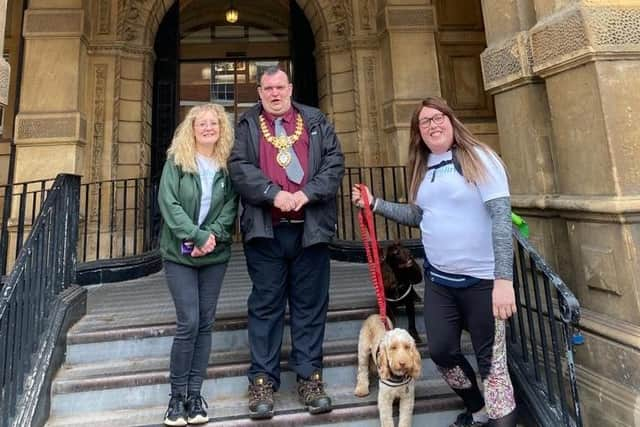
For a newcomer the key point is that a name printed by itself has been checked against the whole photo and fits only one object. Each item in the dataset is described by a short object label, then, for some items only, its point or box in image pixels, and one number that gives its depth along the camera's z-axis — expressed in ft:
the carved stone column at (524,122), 10.87
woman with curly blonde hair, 8.46
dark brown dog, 10.89
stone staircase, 9.20
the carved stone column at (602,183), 8.57
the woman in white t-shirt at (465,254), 7.48
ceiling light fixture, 33.09
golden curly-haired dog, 8.01
